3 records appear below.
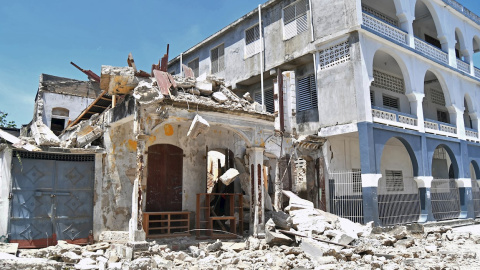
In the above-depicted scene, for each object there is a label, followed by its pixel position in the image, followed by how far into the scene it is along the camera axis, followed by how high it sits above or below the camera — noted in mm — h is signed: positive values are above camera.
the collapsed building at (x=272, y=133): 9750 +1532
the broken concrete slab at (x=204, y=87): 10508 +2573
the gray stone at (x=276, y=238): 9766 -1514
